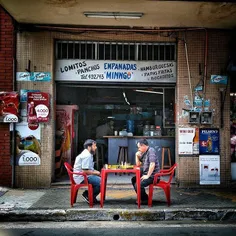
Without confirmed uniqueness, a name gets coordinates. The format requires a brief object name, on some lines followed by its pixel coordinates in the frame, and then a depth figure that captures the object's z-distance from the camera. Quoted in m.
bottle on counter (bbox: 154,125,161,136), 11.62
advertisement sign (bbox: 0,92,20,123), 9.20
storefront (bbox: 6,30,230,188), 9.42
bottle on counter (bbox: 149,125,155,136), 11.68
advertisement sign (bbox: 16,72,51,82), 9.41
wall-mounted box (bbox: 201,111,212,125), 9.58
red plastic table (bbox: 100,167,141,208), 7.18
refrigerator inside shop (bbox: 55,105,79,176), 10.82
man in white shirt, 7.30
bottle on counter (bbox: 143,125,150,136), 11.78
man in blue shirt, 7.37
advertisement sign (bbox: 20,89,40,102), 9.42
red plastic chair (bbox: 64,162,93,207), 7.23
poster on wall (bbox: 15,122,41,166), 9.36
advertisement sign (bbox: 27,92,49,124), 9.36
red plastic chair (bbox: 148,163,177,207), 7.28
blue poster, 9.58
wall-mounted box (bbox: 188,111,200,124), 9.57
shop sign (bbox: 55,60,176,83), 9.77
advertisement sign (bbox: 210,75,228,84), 9.64
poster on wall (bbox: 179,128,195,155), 9.55
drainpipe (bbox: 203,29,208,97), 9.52
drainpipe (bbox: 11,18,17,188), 9.29
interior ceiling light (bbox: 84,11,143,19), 8.39
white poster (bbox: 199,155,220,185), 9.52
